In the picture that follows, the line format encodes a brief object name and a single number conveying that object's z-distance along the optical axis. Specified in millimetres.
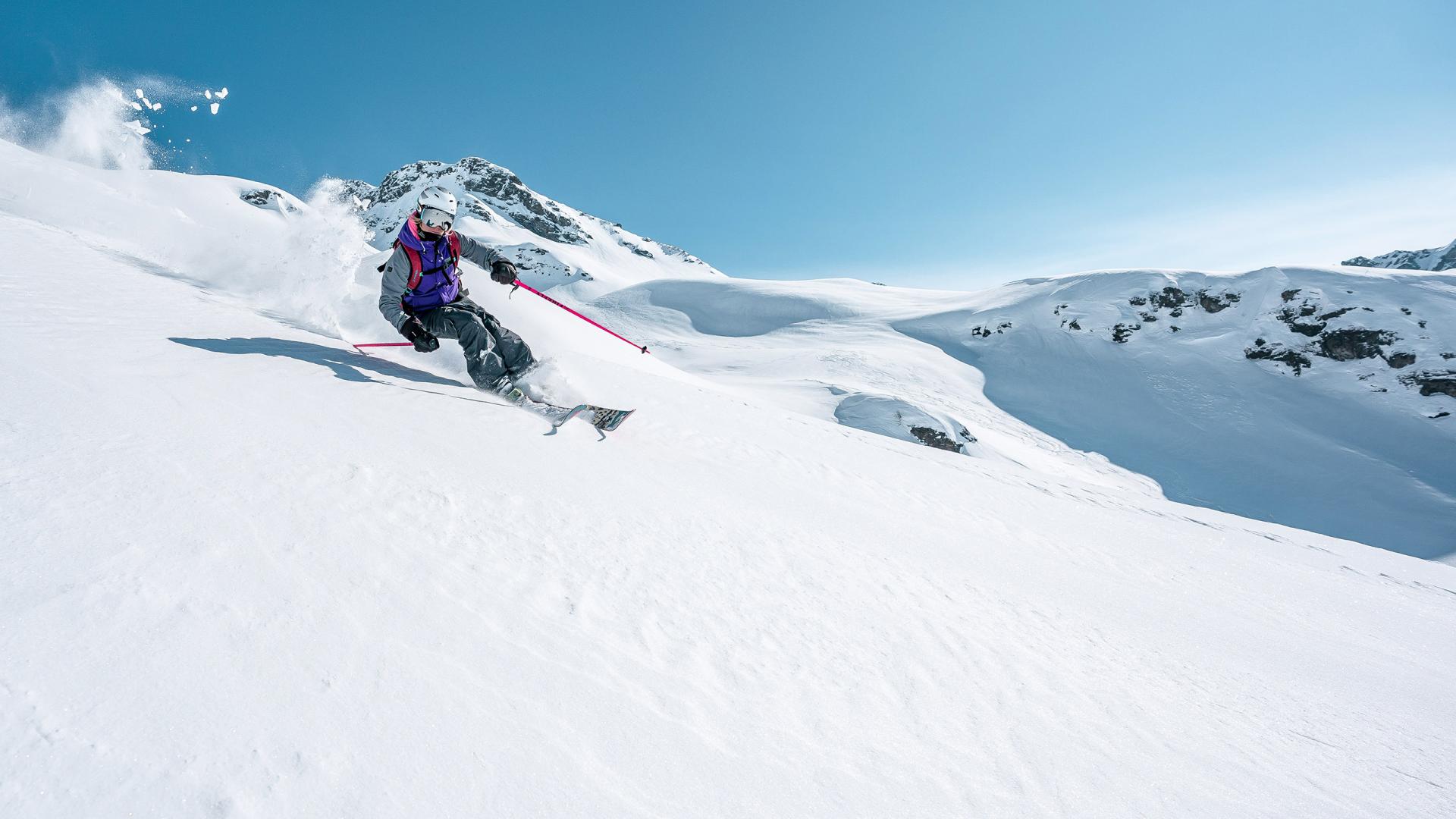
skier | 5727
